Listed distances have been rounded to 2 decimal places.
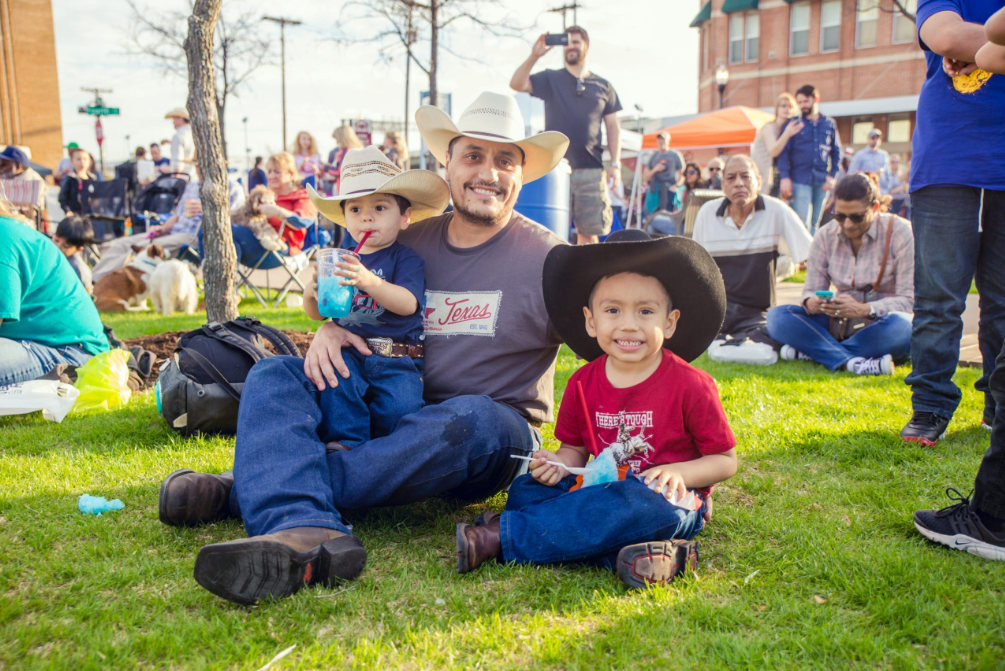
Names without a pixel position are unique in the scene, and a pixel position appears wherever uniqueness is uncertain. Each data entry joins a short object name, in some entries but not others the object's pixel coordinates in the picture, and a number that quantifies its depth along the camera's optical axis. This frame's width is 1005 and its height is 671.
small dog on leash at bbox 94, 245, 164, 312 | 8.41
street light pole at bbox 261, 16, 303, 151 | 26.45
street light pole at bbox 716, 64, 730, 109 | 20.30
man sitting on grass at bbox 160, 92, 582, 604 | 2.11
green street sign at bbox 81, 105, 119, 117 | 27.98
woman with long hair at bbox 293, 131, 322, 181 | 12.01
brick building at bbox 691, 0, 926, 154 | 27.75
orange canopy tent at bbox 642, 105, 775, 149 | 16.80
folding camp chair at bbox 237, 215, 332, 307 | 8.29
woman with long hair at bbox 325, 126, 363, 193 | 10.43
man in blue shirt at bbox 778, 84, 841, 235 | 8.62
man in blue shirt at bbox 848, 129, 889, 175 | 13.31
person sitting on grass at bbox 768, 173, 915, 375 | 5.12
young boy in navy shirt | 2.58
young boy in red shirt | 2.17
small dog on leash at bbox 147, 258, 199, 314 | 7.94
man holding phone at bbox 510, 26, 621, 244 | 7.06
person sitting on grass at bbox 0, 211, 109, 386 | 3.87
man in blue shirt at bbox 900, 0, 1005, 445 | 3.06
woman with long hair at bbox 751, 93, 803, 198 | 8.88
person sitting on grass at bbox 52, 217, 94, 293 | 7.34
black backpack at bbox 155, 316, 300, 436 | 3.60
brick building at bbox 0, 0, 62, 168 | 25.81
